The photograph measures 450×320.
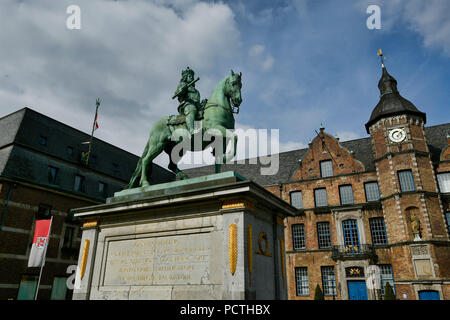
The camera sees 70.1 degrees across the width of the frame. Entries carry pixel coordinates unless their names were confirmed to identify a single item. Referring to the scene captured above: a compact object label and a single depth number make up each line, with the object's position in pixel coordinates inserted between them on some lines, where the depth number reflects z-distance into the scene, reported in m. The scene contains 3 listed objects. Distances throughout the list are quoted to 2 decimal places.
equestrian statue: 7.97
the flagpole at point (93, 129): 29.78
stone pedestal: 6.23
